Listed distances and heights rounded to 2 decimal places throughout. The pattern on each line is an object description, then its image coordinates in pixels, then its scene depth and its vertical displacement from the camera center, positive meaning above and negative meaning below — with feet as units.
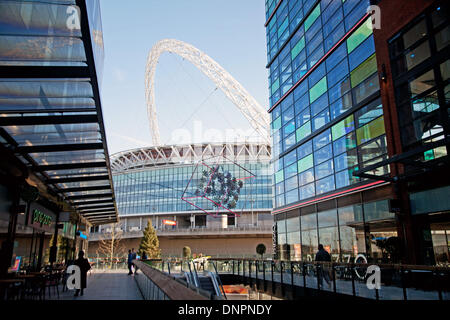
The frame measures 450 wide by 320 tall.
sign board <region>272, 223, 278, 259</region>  95.09 +1.40
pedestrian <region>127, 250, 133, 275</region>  69.56 -2.43
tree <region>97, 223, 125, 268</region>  229.86 +1.77
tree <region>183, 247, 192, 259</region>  171.01 -2.66
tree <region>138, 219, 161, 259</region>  171.72 +1.29
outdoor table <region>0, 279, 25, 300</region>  26.00 -3.26
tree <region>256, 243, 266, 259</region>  120.37 -0.94
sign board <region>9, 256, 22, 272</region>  39.47 -2.05
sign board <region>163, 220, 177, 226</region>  240.90 +16.46
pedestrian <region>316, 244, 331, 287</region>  40.24 -3.11
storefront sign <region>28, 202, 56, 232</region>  45.06 +4.01
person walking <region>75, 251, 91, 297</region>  38.22 -2.13
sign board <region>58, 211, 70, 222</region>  61.05 +5.29
